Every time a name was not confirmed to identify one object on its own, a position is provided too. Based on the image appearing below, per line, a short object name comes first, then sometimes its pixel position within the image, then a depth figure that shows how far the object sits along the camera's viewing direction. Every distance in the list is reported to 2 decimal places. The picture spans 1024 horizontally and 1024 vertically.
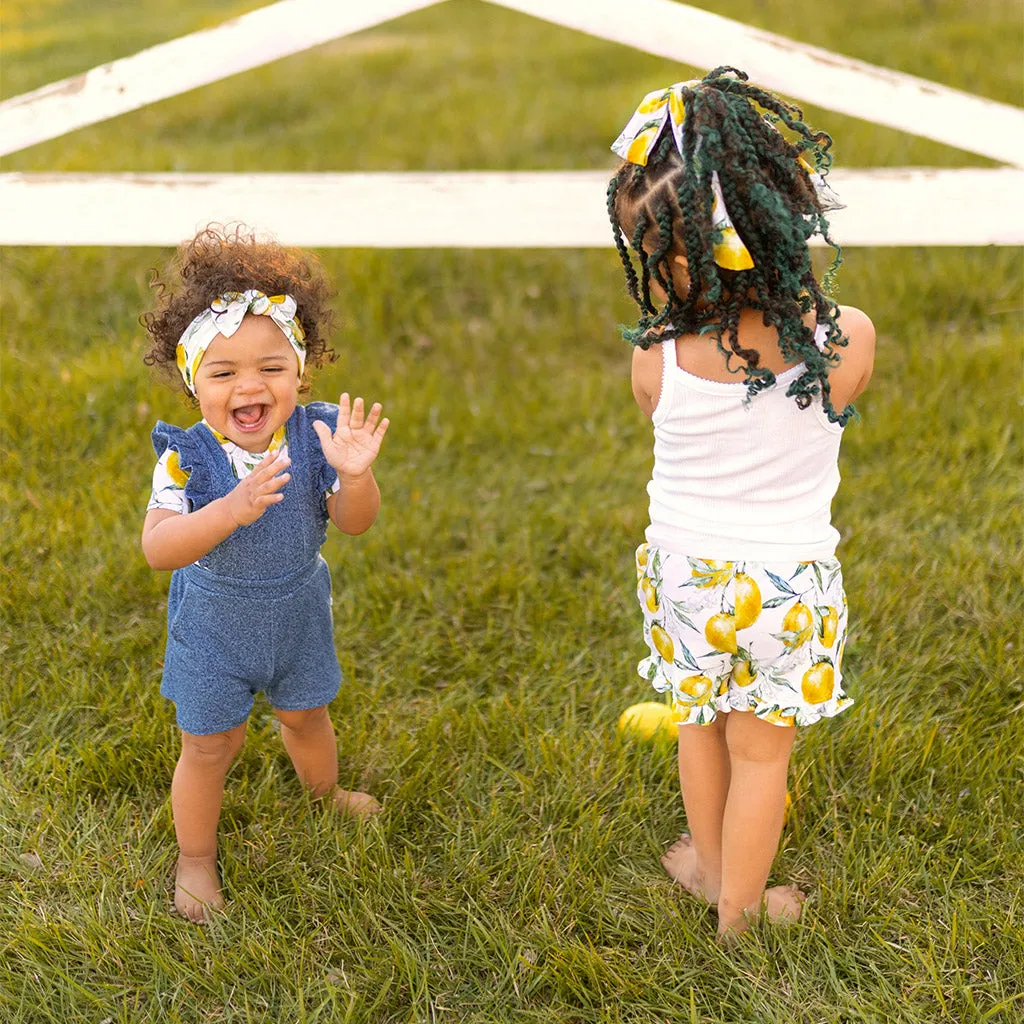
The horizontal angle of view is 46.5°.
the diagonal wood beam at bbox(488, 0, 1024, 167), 3.12
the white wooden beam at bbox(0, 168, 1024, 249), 3.67
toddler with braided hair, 2.01
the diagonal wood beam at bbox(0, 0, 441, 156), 3.15
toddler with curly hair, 2.22
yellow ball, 2.95
